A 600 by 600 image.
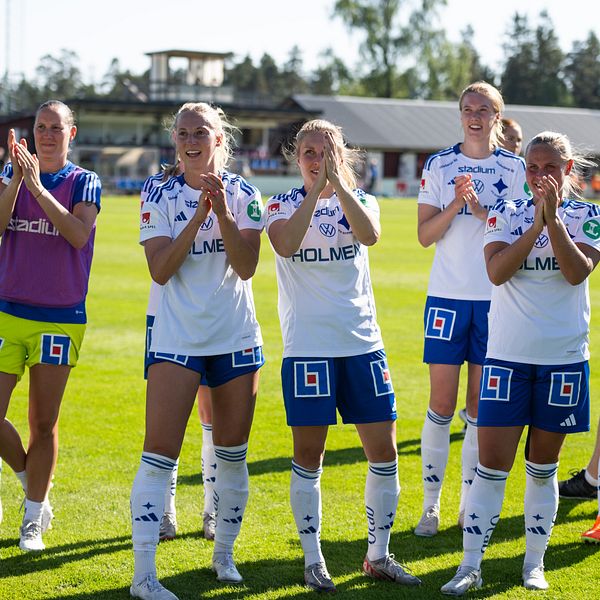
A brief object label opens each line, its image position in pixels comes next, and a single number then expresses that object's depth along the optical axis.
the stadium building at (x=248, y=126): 58.47
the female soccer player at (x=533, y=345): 4.68
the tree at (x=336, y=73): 74.62
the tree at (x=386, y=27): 71.00
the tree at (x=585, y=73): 116.06
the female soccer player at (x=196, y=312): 4.61
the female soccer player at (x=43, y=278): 5.26
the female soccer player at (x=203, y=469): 5.49
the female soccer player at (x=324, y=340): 4.80
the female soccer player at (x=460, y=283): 5.82
